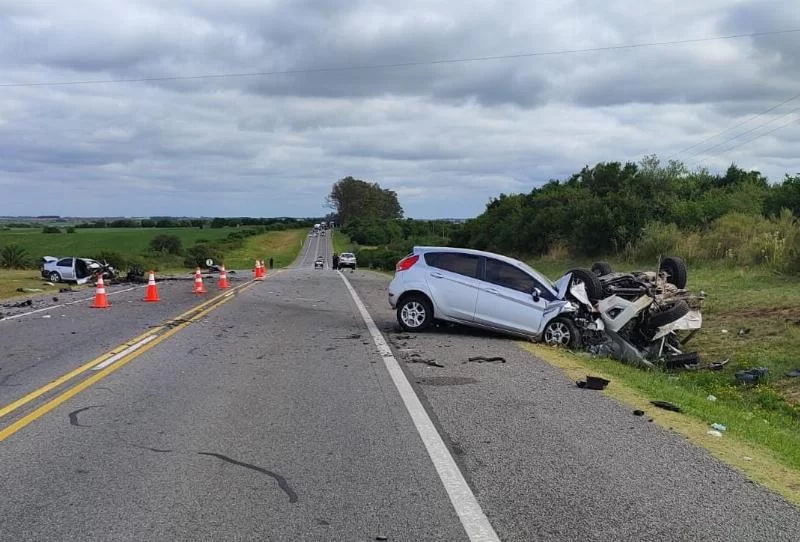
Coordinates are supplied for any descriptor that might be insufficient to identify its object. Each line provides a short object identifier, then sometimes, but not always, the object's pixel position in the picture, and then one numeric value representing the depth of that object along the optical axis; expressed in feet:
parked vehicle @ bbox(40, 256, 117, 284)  121.70
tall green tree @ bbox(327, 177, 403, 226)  647.15
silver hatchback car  44.52
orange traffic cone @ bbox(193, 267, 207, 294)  88.58
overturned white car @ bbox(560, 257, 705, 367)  43.55
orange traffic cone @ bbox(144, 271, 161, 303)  75.41
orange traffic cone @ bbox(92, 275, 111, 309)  67.97
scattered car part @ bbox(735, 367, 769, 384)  37.19
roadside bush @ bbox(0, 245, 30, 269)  167.94
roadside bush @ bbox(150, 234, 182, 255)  307.58
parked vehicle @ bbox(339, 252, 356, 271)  207.62
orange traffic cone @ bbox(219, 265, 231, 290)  99.96
